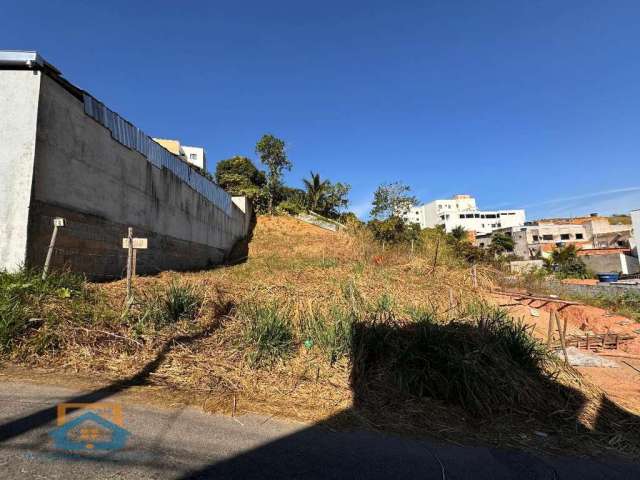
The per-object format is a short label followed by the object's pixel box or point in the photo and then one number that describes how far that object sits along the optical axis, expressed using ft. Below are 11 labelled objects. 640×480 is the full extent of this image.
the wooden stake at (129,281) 17.37
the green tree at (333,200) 110.32
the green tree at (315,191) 109.09
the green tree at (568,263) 98.26
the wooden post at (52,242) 17.96
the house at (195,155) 171.29
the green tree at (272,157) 97.86
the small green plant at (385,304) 18.59
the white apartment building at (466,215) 259.39
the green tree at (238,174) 96.78
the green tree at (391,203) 104.17
